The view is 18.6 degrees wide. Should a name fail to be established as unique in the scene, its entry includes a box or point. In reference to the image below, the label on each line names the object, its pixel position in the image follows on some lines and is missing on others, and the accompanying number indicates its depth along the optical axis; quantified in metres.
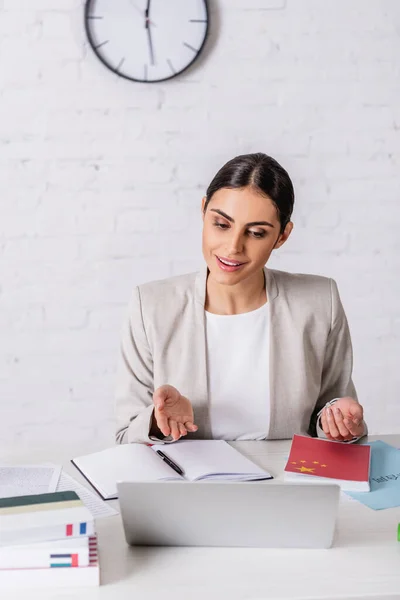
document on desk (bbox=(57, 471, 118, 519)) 1.82
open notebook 1.90
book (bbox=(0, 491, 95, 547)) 1.62
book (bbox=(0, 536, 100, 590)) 1.62
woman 2.20
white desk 1.62
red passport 1.92
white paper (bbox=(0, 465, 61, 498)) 1.83
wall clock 2.96
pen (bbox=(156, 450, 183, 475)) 1.94
